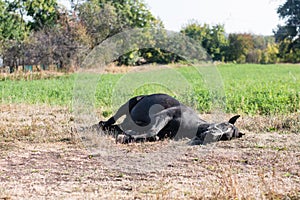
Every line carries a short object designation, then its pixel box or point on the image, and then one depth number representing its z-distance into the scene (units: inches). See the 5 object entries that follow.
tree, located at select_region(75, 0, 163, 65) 1321.4
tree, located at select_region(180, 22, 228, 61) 2137.4
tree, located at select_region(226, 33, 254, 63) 2316.7
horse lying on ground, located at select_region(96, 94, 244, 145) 255.6
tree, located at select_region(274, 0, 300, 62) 2360.4
